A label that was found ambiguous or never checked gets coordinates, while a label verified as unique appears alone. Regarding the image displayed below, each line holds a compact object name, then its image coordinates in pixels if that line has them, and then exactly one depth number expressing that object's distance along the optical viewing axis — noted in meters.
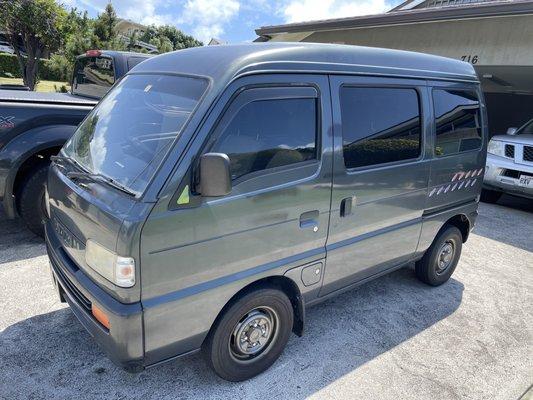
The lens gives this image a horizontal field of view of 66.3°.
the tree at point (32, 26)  15.60
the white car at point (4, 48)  33.25
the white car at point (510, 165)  7.26
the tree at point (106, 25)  24.36
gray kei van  2.08
